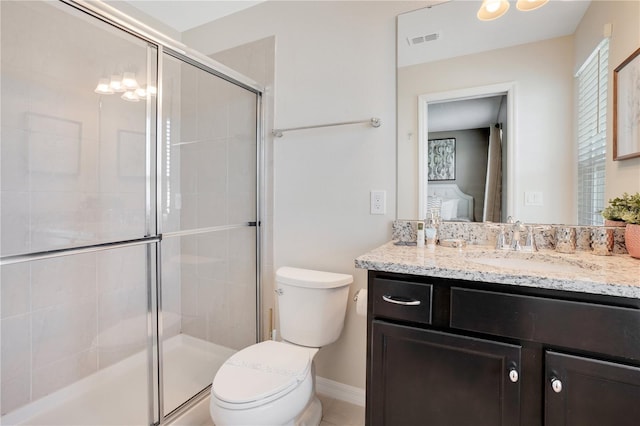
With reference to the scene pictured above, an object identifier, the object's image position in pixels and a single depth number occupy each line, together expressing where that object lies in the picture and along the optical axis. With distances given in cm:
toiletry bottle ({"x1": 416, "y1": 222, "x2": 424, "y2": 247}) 146
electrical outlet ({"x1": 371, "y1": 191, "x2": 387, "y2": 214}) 167
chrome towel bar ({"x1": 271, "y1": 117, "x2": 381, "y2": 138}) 166
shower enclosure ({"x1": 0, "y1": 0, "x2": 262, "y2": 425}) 152
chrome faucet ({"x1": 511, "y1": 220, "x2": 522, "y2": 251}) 135
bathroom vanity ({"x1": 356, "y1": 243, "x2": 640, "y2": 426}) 84
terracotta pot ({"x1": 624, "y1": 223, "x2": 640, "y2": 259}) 111
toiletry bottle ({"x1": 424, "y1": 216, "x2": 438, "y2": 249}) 146
